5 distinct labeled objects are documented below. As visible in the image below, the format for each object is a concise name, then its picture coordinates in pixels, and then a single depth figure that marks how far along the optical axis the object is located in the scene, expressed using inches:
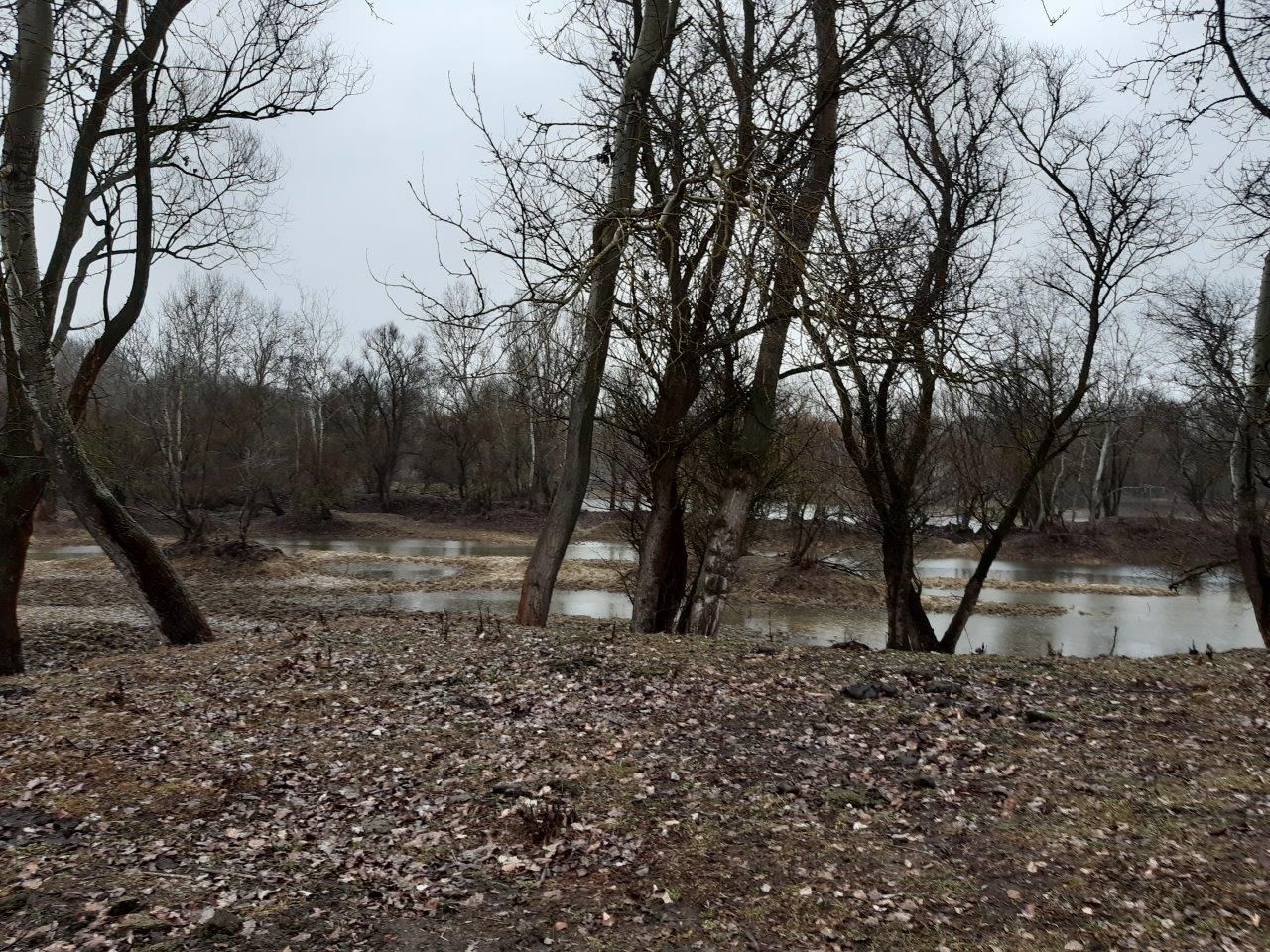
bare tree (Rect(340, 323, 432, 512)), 1861.5
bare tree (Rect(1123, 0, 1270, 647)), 393.7
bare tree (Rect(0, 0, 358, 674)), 339.6
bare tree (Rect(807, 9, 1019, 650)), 426.0
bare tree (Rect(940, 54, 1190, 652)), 496.7
